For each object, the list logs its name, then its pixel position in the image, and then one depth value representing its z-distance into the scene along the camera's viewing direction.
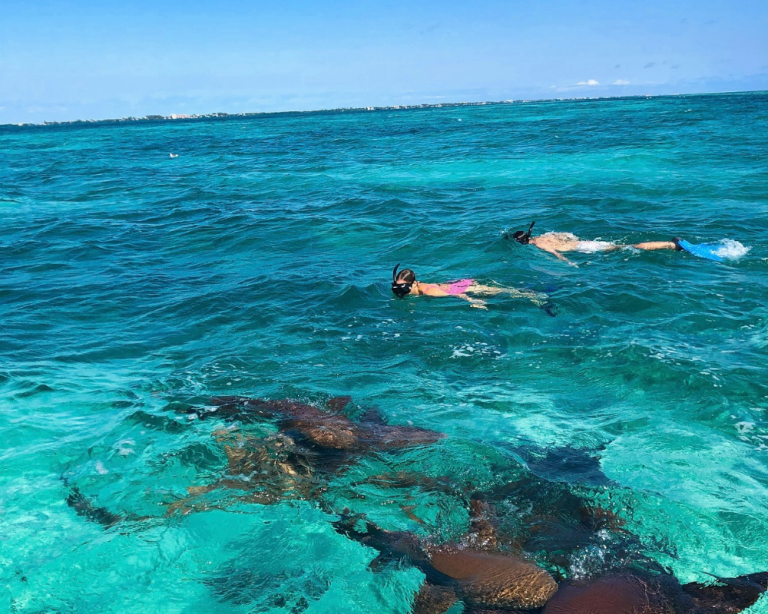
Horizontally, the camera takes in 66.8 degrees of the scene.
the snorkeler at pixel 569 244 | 13.99
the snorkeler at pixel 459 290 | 11.27
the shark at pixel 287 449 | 6.22
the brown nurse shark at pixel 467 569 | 4.52
